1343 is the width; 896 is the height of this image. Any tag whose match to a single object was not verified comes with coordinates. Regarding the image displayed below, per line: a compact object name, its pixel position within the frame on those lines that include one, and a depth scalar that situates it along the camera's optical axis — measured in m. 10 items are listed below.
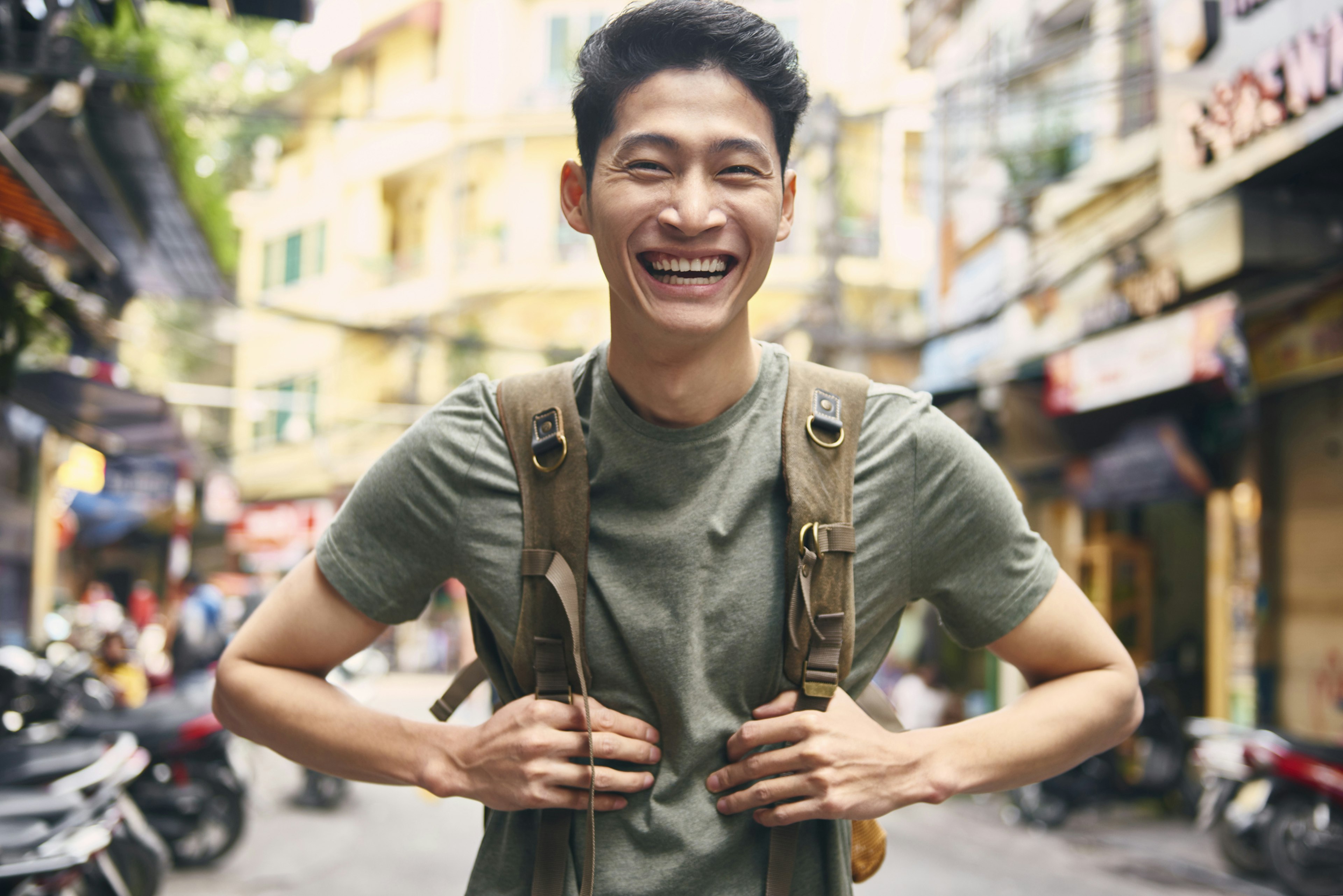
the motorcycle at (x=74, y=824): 3.88
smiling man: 1.44
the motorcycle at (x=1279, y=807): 6.61
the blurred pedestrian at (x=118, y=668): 9.44
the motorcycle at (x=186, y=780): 7.05
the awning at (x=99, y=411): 8.70
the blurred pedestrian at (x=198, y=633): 10.34
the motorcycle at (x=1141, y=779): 9.19
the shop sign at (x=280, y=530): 21.64
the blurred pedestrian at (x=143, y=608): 17.70
